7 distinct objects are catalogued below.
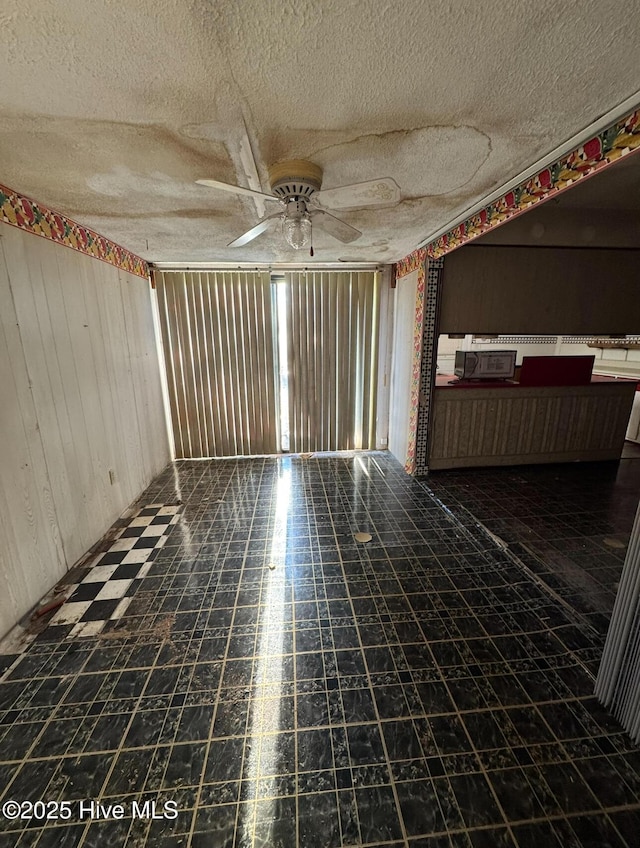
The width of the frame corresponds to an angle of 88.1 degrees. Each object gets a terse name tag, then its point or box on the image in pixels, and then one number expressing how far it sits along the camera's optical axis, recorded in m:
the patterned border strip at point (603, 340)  4.70
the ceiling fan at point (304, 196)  1.60
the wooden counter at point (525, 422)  3.65
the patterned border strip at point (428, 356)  3.28
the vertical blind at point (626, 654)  1.26
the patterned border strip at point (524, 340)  5.42
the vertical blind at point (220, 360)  3.83
